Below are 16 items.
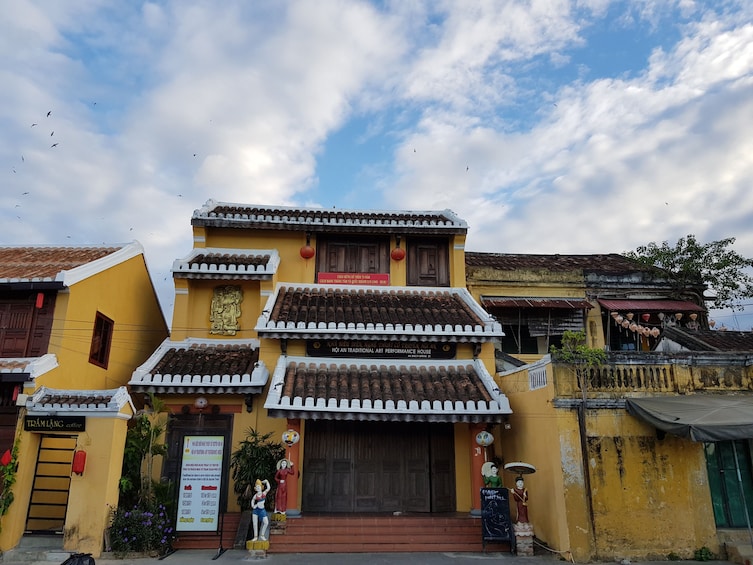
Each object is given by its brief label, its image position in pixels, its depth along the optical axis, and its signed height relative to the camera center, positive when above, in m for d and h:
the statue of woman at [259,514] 9.59 -1.43
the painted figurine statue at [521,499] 9.75 -1.14
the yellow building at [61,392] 9.41 +0.80
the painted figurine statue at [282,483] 10.18 -0.92
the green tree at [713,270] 16.78 +5.48
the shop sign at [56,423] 9.64 +0.20
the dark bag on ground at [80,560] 5.10 -1.23
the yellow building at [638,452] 8.88 -0.22
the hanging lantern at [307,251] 14.34 +5.07
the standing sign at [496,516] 9.65 -1.45
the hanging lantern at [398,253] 14.47 +5.08
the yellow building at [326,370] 10.51 +1.50
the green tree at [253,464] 10.48 -0.57
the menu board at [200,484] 9.98 -0.94
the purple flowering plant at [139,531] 9.31 -1.74
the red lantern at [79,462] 9.35 -0.50
